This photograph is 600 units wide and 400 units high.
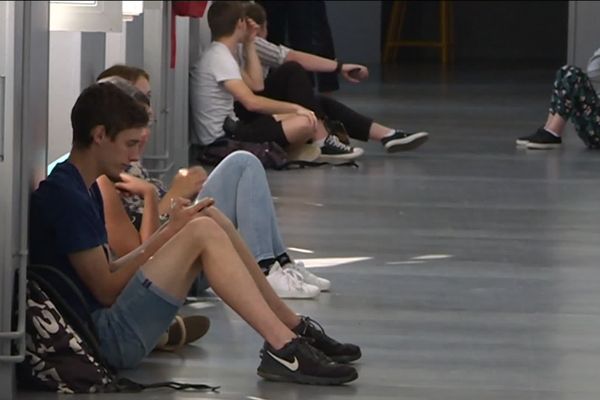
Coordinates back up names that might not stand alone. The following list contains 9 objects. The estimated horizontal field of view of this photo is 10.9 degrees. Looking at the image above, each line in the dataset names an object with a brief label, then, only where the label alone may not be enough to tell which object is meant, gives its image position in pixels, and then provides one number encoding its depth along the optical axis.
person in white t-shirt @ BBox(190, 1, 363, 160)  15.51
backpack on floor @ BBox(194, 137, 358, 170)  15.55
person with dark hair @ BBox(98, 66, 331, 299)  9.55
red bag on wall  13.81
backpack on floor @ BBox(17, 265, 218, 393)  7.45
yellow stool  31.04
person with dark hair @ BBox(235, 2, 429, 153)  16.47
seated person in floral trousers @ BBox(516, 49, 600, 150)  17.28
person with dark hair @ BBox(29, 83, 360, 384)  7.58
